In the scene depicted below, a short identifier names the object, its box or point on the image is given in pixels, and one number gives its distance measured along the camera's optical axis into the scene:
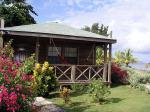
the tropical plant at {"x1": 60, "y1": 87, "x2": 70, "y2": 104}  6.55
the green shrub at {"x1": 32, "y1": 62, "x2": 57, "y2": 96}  7.18
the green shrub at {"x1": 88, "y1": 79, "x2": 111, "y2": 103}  6.64
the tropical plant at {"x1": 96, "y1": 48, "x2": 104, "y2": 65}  13.25
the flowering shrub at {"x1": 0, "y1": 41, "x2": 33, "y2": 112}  3.54
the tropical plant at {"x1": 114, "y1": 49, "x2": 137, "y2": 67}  16.22
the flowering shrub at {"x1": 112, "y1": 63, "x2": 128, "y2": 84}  9.87
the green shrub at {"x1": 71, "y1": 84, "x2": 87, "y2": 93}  8.52
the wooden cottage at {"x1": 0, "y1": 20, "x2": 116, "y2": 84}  8.37
